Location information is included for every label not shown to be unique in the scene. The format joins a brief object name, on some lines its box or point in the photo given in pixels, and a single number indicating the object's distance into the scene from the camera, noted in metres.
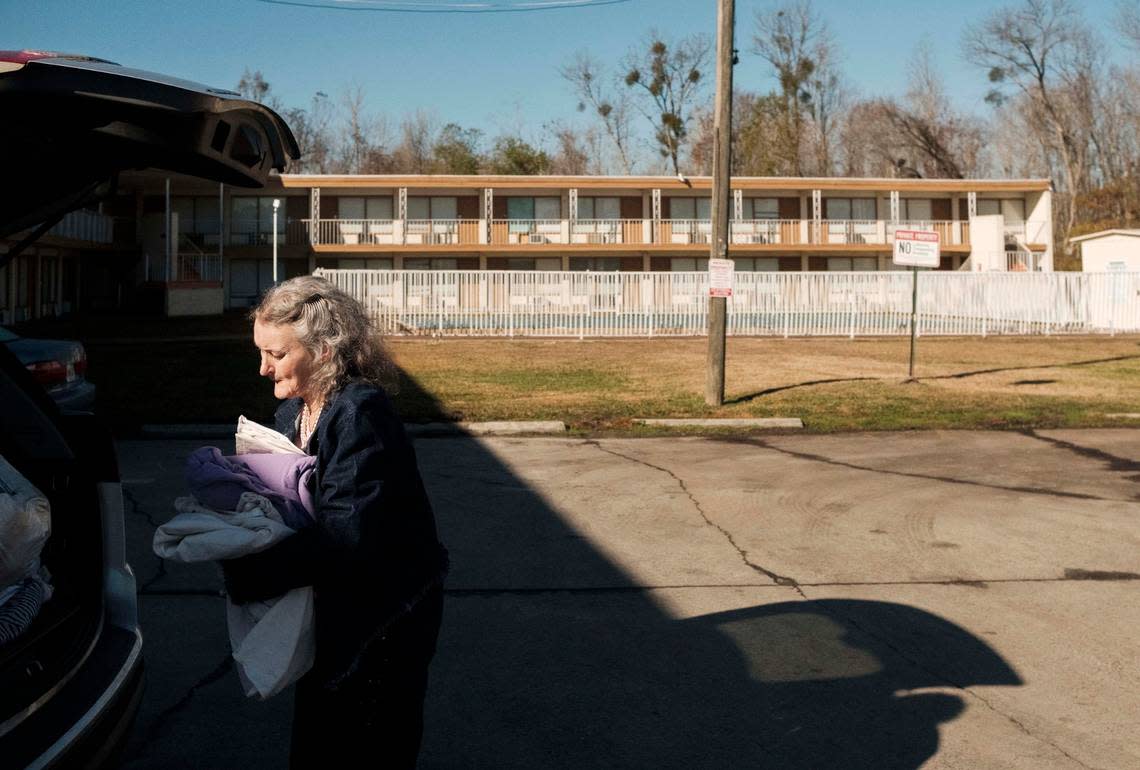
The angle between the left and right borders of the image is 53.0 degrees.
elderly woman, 2.73
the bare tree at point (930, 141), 72.06
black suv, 2.71
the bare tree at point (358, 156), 75.06
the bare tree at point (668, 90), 65.44
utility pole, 14.37
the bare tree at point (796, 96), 67.75
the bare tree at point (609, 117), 69.88
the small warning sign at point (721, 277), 14.58
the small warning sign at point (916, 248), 18.28
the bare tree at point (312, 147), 71.31
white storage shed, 37.06
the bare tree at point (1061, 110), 66.69
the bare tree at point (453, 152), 68.50
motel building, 46.28
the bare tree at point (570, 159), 73.19
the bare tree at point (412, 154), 75.81
